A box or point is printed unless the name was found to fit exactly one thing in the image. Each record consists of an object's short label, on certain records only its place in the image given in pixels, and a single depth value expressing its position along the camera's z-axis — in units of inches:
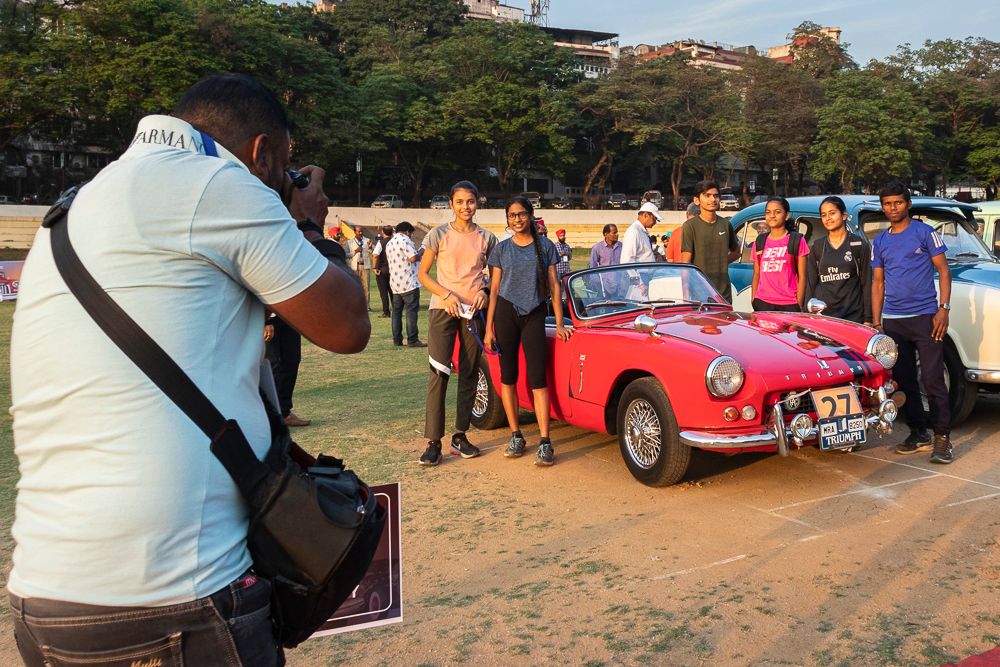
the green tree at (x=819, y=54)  2874.0
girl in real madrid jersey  288.4
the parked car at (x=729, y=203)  2377.6
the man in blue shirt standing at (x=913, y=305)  249.0
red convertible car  210.8
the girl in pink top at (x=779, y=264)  306.8
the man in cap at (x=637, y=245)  412.8
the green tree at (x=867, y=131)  2226.9
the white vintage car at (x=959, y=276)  281.1
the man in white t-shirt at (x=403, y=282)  538.0
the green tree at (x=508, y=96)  2329.0
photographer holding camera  60.0
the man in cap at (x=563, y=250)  285.0
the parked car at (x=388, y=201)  2268.7
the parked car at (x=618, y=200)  2495.1
